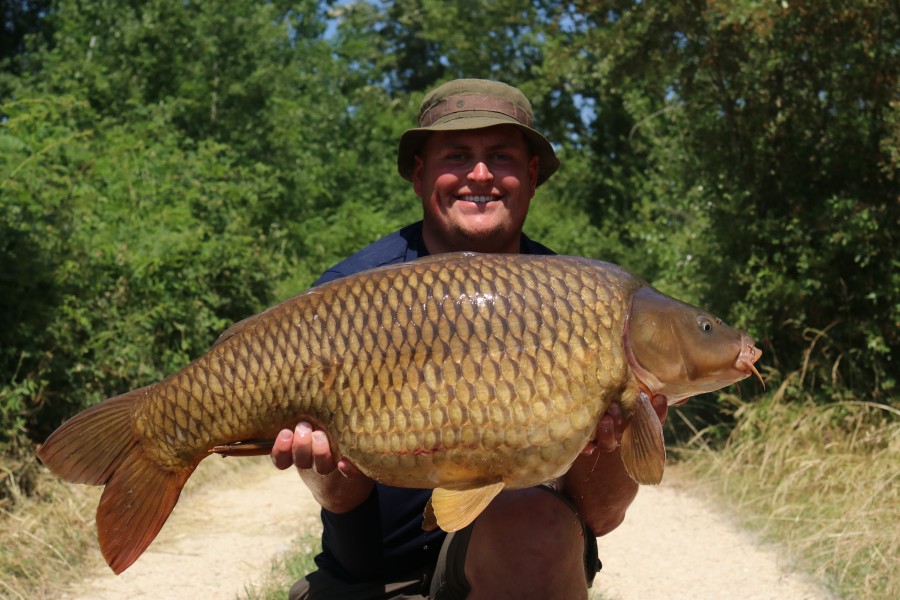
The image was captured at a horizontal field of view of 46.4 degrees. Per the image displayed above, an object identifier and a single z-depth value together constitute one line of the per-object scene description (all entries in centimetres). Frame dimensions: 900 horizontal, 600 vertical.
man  205
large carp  174
